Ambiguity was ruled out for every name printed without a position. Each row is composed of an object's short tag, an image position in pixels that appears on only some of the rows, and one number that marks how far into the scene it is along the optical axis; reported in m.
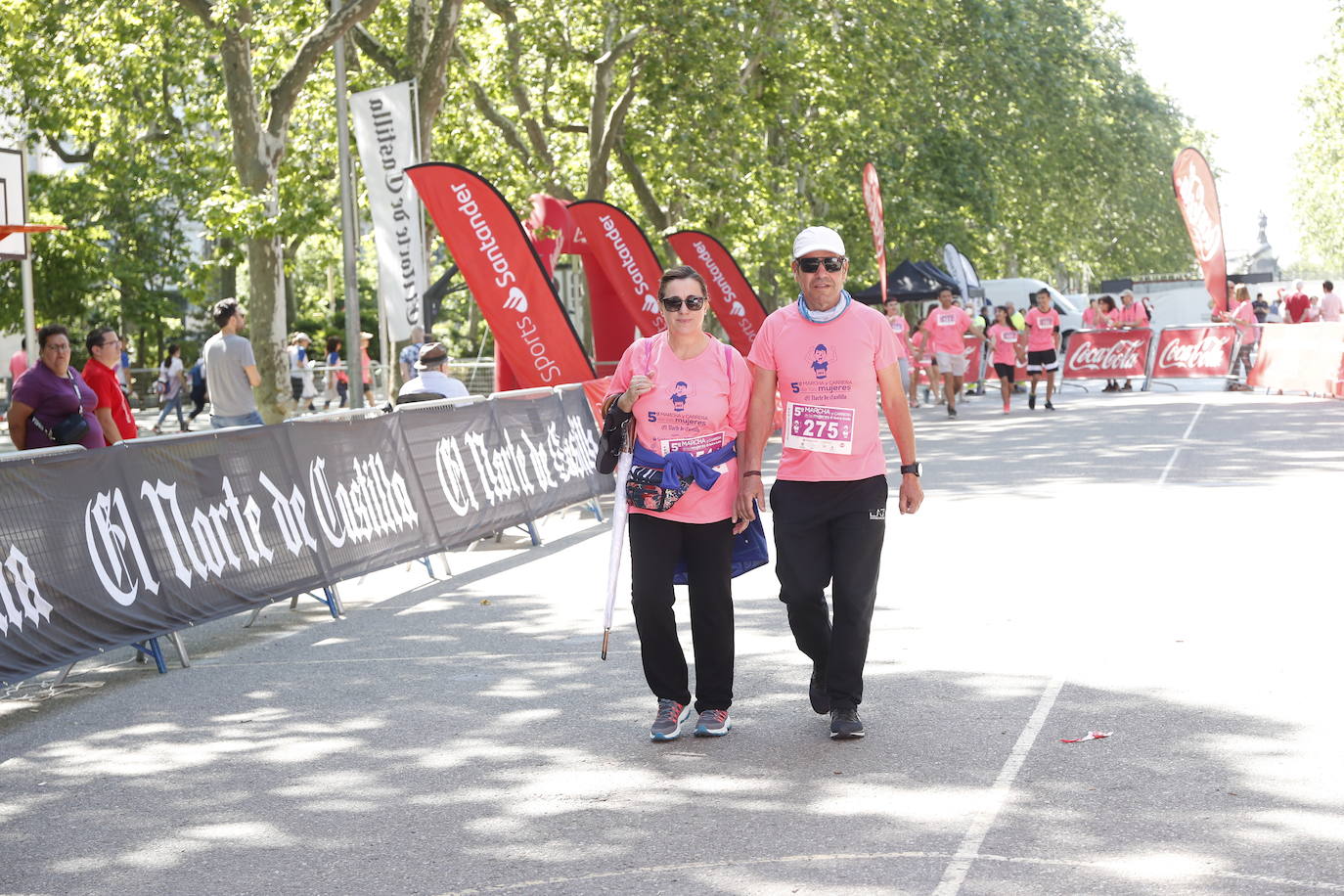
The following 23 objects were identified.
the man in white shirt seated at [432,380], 14.23
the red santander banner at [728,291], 30.33
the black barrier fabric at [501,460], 12.55
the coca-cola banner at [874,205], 27.25
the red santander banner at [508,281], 18.42
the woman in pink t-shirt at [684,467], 6.69
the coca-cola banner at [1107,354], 32.78
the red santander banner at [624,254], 25.27
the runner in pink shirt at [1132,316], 32.88
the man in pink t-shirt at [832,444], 6.72
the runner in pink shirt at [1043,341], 26.34
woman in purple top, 11.41
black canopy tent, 44.44
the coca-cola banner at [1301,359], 26.41
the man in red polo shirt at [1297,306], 35.34
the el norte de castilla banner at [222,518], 8.22
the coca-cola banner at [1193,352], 31.30
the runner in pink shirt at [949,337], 26.38
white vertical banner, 20.45
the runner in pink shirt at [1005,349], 26.16
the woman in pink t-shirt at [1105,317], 33.44
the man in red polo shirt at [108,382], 12.72
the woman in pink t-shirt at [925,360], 28.12
